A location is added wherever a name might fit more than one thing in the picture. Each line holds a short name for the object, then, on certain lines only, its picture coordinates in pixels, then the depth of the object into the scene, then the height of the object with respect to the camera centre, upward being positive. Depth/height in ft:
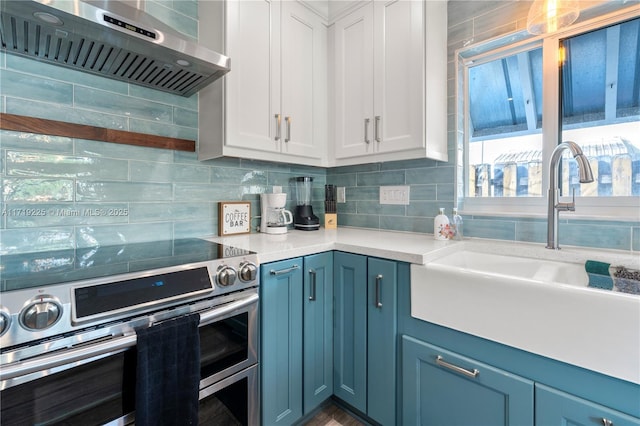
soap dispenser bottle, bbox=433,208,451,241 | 5.27 -0.42
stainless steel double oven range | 2.33 -1.15
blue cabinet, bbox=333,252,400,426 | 4.27 -2.06
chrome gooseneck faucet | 4.15 +0.02
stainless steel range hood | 2.90 +2.01
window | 4.34 +1.55
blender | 6.59 -0.06
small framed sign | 5.66 -0.22
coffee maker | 5.73 -0.16
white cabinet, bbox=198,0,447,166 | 4.95 +2.41
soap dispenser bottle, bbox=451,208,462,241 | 5.36 -0.39
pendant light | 3.99 +2.72
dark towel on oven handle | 2.77 -1.71
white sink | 2.60 -1.15
